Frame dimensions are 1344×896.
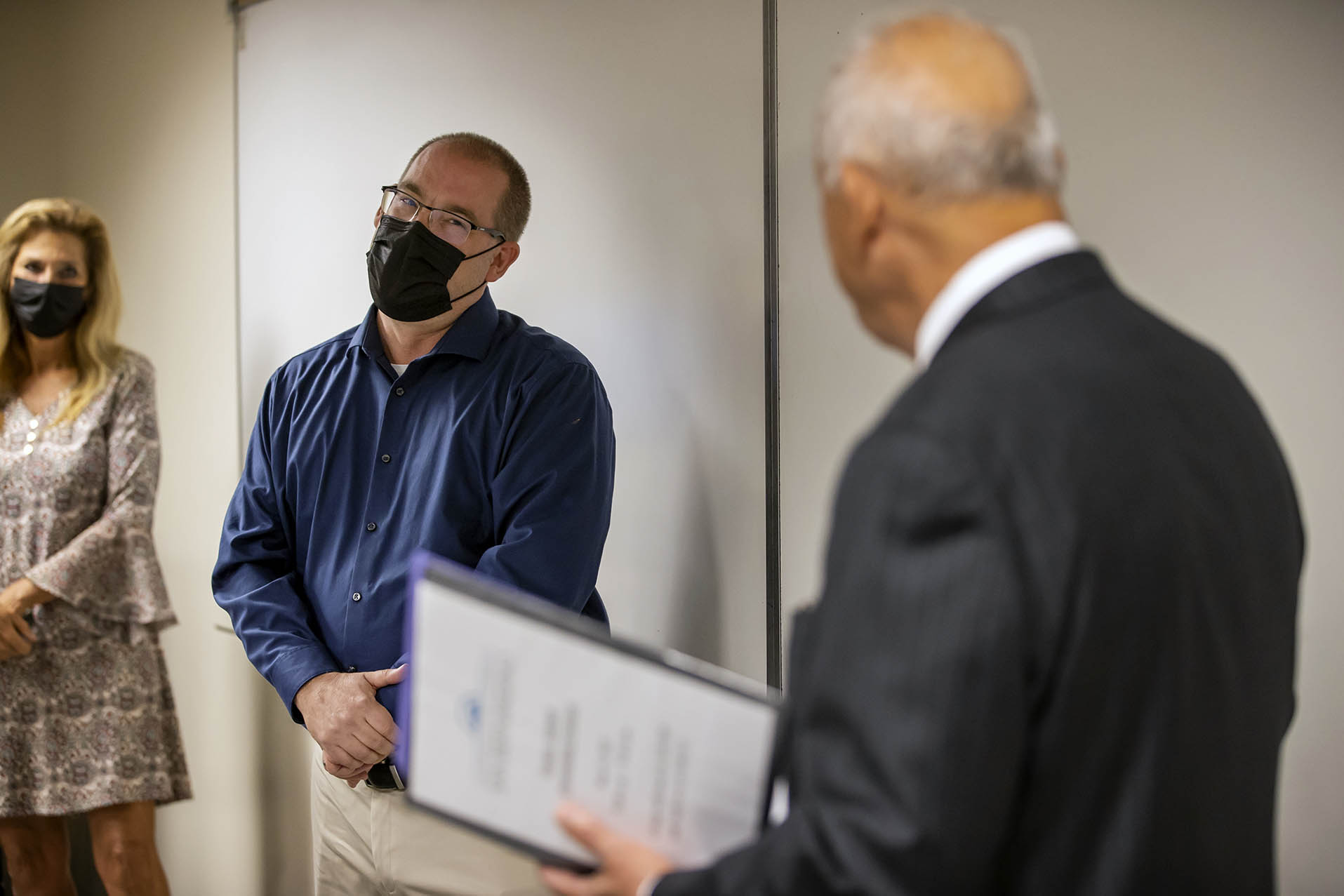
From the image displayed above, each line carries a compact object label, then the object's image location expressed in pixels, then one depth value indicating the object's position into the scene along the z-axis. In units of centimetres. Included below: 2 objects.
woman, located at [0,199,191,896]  261
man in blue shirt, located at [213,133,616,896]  172
